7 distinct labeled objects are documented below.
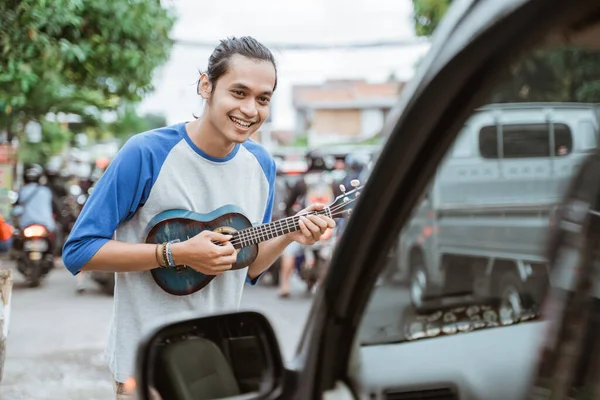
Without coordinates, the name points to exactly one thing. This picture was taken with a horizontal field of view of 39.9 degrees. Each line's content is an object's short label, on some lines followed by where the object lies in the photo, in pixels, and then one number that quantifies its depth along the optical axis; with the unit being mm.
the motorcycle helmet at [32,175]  11992
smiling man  2172
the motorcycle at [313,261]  9570
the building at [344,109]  51406
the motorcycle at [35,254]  10633
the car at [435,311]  983
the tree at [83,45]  6086
